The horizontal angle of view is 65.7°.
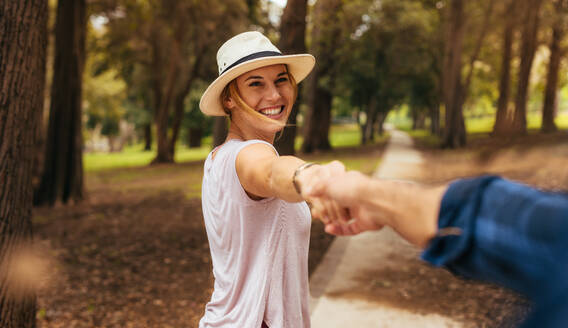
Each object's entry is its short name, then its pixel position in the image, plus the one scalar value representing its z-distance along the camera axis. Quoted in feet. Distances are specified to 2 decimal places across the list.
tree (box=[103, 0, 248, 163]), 54.85
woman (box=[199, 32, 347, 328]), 5.37
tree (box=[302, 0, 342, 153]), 72.28
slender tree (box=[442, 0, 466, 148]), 66.85
